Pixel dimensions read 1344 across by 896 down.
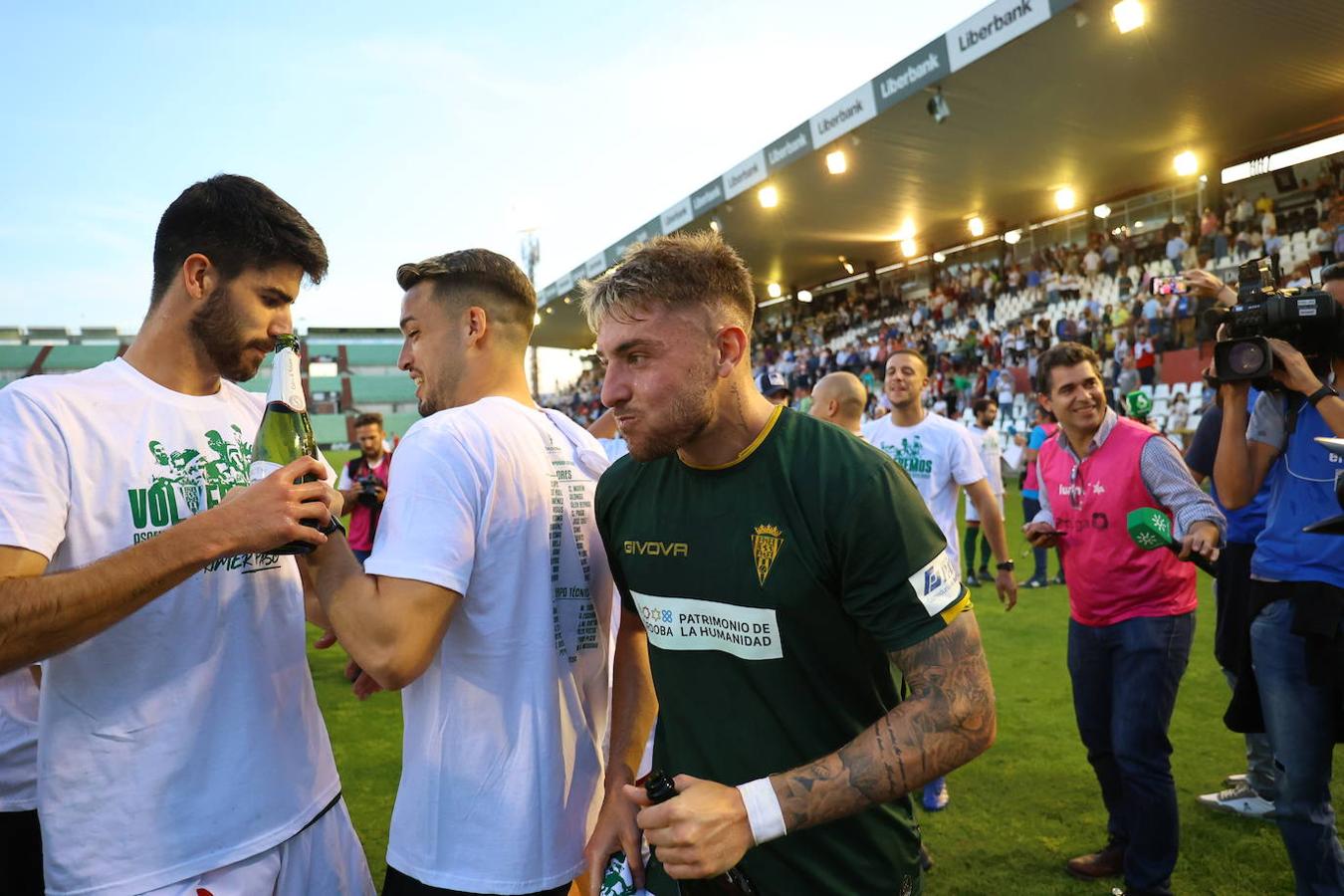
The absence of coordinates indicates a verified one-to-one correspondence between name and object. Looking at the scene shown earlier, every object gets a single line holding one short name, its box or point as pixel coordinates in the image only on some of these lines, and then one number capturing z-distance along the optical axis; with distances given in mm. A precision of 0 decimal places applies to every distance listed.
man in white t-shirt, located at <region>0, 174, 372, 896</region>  1559
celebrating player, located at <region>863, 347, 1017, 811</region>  5238
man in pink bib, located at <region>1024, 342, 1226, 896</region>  3287
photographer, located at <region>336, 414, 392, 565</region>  7137
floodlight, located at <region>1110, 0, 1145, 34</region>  10758
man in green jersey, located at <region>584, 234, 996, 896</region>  1525
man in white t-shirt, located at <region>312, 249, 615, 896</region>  1713
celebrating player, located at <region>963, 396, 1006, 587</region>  9234
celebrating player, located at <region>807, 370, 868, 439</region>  5122
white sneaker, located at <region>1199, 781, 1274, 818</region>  4031
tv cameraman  2824
